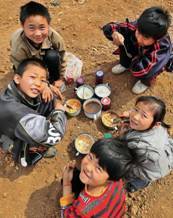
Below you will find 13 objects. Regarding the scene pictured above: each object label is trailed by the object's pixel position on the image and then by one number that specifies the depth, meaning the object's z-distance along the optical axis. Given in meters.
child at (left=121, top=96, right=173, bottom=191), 1.74
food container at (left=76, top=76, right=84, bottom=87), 2.46
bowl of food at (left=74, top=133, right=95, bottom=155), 2.22
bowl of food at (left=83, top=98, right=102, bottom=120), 2.35
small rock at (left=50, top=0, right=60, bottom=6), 3.12
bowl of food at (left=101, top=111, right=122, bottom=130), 2.33
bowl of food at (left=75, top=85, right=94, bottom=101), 2.42
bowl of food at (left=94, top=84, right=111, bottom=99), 2.42
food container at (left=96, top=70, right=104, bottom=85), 2.45
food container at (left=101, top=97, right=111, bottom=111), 2.38
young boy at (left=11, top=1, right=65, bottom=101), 2.04
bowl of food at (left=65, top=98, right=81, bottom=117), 2.37
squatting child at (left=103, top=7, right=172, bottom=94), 2.10
